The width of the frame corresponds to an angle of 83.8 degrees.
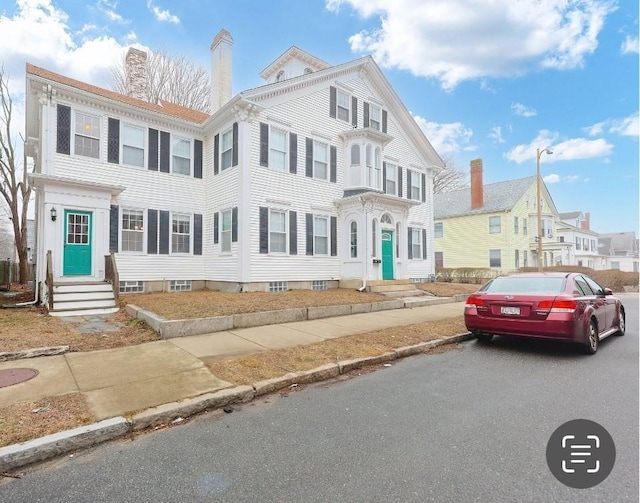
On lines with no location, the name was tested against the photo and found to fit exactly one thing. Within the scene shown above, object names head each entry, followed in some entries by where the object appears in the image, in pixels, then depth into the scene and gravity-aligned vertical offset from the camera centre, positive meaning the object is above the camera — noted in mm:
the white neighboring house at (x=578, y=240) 40375 +1963
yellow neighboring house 29703 +2709
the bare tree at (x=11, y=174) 18469 +4484
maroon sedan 6145 -955
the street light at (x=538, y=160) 20547 +5796
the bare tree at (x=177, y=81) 26422 +13540
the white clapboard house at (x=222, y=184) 11758 +2865
